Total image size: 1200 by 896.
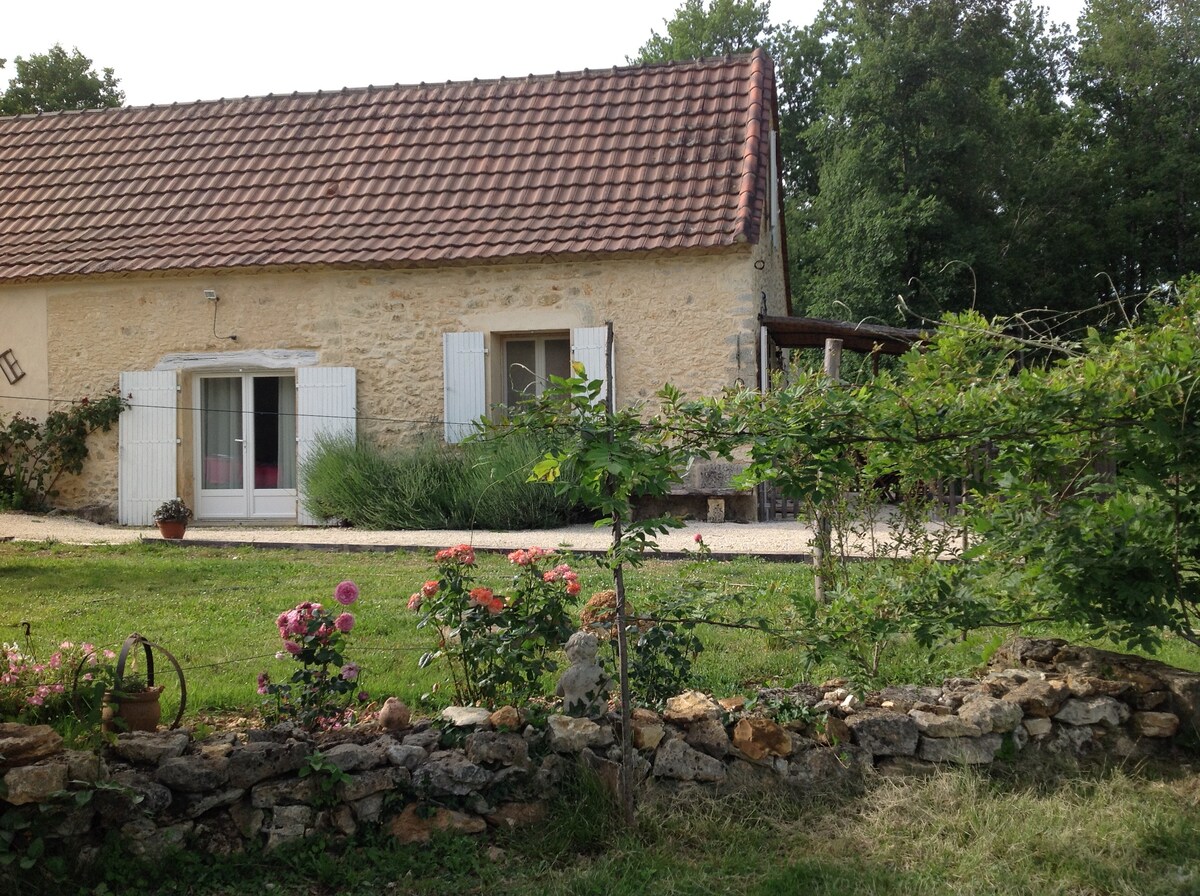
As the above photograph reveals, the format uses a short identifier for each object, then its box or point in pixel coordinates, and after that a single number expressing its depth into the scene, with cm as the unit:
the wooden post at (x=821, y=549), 525
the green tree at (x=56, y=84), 2484
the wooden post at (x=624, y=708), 370
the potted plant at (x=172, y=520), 1034
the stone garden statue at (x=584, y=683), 392
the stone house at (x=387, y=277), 1187
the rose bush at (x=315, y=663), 402
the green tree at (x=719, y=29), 3002
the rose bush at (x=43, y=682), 392
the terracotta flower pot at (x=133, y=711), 382
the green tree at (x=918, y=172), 1975
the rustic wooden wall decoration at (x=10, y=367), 1290
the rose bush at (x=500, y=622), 413
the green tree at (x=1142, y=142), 2230
